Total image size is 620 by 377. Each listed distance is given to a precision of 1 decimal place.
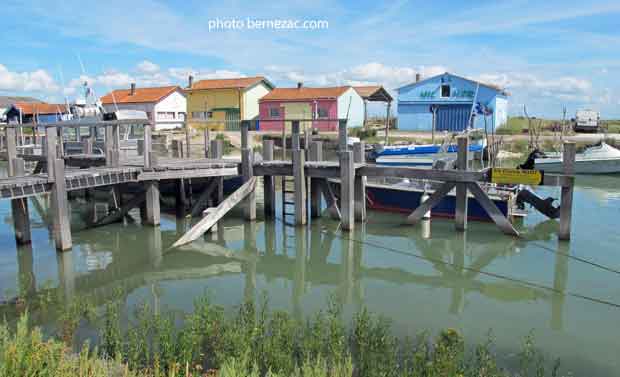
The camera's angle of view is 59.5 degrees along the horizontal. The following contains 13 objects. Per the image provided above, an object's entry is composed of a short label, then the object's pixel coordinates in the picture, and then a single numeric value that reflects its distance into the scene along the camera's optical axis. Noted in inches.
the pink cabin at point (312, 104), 1701.5
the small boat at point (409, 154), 994.7
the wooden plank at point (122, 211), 638.5
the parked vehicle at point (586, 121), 1672.0
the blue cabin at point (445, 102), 1565.0
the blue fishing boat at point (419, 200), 601.9
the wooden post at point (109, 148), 624.2
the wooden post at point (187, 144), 777.6
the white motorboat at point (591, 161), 1112.2
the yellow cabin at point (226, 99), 1872.5
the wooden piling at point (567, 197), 495.5
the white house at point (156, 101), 1955.0
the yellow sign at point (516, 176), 511.5
